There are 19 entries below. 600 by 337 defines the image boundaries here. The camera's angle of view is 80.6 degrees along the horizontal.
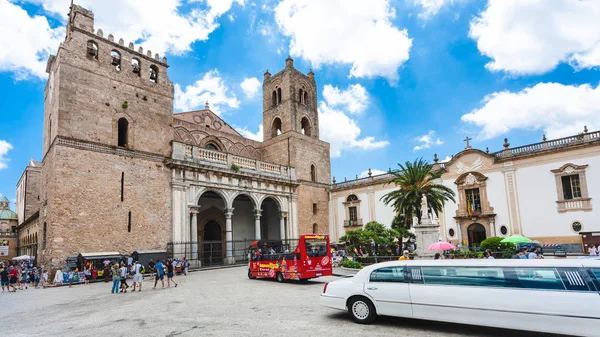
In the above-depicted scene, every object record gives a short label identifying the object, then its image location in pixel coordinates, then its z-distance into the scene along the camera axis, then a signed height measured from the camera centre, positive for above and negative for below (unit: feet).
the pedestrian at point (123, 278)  44.20 -6.18
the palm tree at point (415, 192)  71.67 +4.59
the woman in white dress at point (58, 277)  52.54 -6.88
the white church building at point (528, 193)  67.67 +3.59
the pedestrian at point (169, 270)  48.01 -5.97
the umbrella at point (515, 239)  53.60 -4.37
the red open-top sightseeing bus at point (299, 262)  48.21 -5.93
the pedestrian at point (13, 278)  52.54 -6.63
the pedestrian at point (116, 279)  43.78 -6.19
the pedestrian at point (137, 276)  45.62 -6.23
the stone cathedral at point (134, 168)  58.44 +11.72
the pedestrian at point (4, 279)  52.54 -6.73
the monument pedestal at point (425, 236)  55.38 -3.32
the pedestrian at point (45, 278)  53.57 -7.02
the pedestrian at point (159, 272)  46.07 -5.90
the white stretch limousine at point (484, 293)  17.49 -4.55
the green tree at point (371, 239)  68.90 -4.35
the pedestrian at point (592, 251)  56.07 -6.94
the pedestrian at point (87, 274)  54.49 -6.88
